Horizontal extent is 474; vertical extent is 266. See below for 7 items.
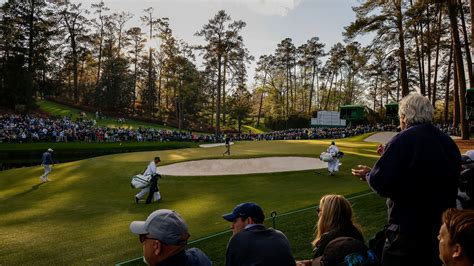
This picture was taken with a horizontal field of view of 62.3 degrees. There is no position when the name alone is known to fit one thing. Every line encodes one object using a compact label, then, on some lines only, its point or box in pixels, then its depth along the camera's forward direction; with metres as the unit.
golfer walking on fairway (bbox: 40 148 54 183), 20.86
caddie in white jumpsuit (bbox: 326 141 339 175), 18.47
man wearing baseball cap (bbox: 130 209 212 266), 3.29
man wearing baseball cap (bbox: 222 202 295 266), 3.59
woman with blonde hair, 3.89
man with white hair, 3.19
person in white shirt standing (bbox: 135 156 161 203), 14.95
